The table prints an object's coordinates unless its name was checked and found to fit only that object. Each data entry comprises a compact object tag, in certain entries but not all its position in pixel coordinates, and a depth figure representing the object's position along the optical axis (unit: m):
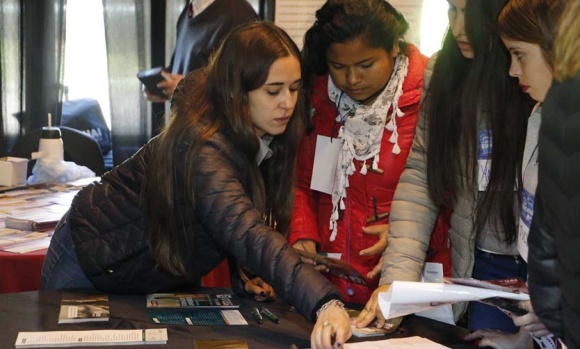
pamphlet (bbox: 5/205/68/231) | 4.30
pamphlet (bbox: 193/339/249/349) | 3.22
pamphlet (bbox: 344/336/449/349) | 3.25
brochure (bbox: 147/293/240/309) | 3.48
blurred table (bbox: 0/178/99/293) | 4.01
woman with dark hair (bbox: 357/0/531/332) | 3.42
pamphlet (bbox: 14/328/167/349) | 3.19
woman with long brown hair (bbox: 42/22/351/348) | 3.39
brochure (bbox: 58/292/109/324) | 3.34
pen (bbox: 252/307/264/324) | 3.41
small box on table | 5.04
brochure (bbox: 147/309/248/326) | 3.36
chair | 5.90
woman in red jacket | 3.75
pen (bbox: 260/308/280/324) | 3.41
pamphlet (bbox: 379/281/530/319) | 3.09
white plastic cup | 5.14
